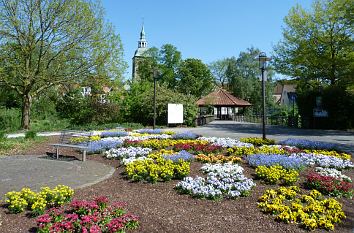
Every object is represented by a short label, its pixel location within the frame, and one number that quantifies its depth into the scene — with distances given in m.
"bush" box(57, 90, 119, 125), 25.67
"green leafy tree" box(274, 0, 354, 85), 25.23
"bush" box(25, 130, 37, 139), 14.55
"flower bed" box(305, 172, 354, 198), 6.54
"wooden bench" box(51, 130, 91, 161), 10.65
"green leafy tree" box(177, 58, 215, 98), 62.34
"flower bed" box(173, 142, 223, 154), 10.29
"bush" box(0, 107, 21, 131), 23.78
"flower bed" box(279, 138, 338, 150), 11.29
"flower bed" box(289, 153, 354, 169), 8.77
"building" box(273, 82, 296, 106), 81.90
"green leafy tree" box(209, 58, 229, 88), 77.75
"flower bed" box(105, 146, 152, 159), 9.93
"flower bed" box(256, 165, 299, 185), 6.93
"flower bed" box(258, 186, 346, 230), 5.05
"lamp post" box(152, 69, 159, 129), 20.68
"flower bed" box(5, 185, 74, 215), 5.11
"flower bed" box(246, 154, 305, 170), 8.00
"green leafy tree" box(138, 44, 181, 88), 64.50
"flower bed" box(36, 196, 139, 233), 4.46
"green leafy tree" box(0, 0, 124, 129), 21.34
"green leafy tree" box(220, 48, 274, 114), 62.44
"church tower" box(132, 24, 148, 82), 100.12
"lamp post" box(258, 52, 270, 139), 13.17
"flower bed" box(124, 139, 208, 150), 11.45
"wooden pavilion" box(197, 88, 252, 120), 47.97
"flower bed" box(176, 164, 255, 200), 6.11
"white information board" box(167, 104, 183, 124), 24.73
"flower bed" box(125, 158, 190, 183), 7.01
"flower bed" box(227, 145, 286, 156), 9.93
